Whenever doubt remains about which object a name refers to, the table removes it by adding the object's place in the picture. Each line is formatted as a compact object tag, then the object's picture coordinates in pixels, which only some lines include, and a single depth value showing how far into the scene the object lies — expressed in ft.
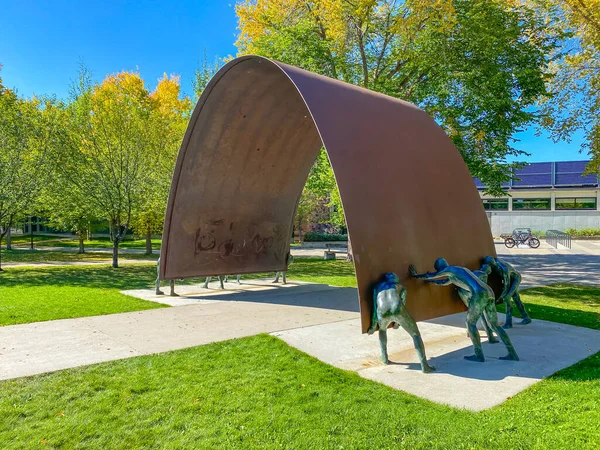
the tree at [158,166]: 64.54
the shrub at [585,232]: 133.08
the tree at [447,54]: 51.37
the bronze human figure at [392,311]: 17.89
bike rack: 110.42
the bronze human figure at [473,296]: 19.33
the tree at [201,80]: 77.71
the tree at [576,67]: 41.98
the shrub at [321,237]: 123.13
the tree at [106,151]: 58.54
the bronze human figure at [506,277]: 24.56
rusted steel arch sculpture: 20.16
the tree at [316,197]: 61.67
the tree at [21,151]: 52.90
